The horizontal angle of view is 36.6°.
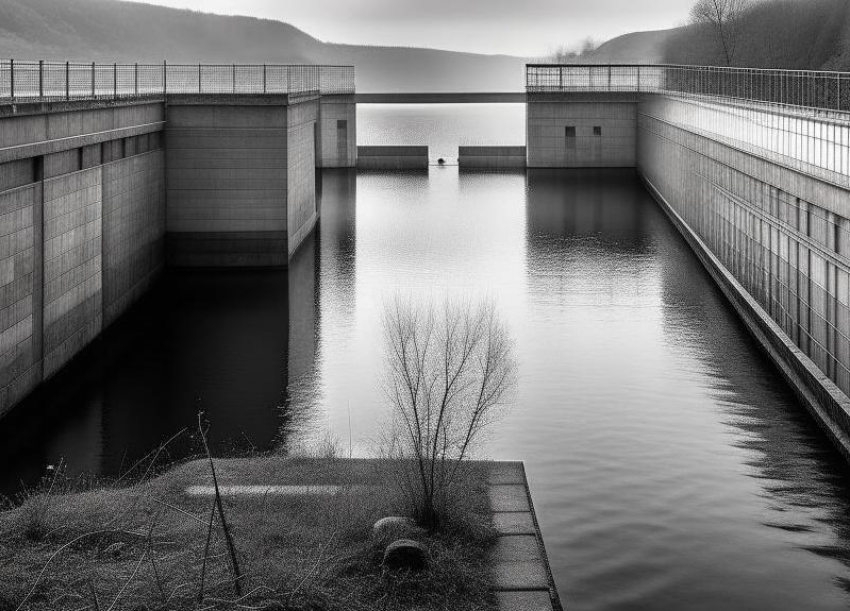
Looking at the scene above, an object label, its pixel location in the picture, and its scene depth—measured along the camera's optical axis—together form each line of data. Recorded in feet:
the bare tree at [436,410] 43.24
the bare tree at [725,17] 314.35
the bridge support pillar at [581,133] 215.92
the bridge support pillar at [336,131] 222.89
